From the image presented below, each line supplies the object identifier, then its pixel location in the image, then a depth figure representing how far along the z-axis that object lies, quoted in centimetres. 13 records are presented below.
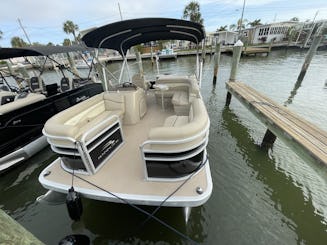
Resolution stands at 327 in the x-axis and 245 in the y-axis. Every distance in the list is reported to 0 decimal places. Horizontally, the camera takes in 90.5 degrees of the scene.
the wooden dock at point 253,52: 2033
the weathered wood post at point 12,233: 91
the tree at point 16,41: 3914
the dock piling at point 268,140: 398
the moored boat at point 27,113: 365
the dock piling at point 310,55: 855
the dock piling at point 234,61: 688
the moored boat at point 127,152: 190
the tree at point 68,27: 4075
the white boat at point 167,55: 2286
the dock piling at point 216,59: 987
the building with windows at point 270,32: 3086
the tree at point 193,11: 2894
